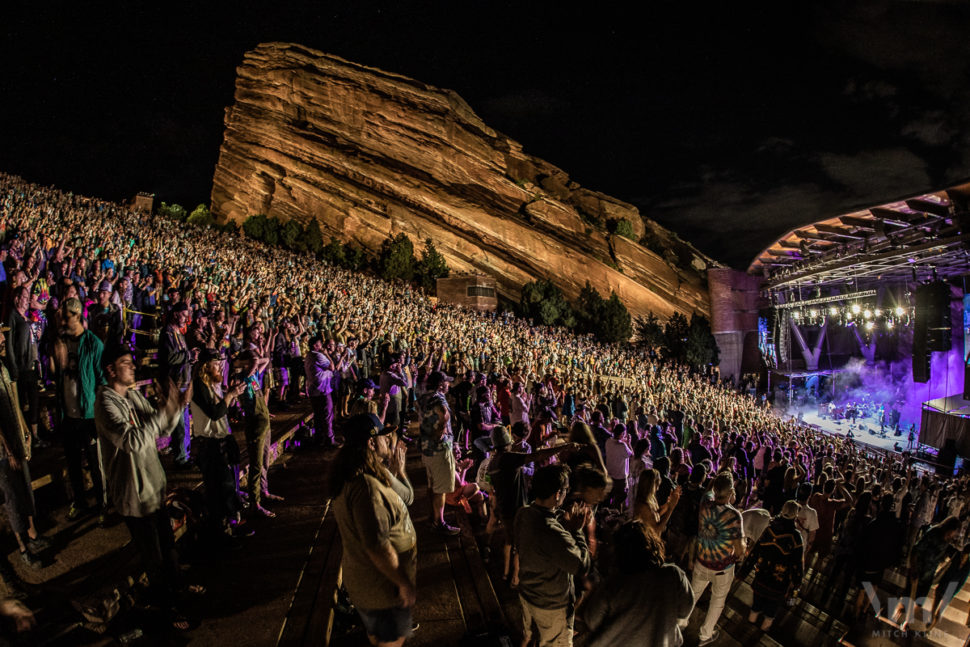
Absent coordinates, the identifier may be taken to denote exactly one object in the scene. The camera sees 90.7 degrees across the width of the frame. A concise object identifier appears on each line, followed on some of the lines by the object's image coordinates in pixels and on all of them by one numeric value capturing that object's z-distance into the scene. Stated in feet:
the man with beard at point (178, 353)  15.49
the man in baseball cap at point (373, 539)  7.61
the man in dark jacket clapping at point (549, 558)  8.93
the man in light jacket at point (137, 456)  9.70
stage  67.82
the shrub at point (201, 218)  178.09
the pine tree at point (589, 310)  142.31
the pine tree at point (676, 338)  125.80
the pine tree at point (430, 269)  153.75
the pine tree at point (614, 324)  138.92
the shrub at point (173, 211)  183.86
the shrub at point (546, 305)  138.31
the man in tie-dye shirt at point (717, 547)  13.38
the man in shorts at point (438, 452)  16.83
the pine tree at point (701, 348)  118.83
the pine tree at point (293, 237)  160.76
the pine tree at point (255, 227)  163.32
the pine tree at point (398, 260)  151.64
